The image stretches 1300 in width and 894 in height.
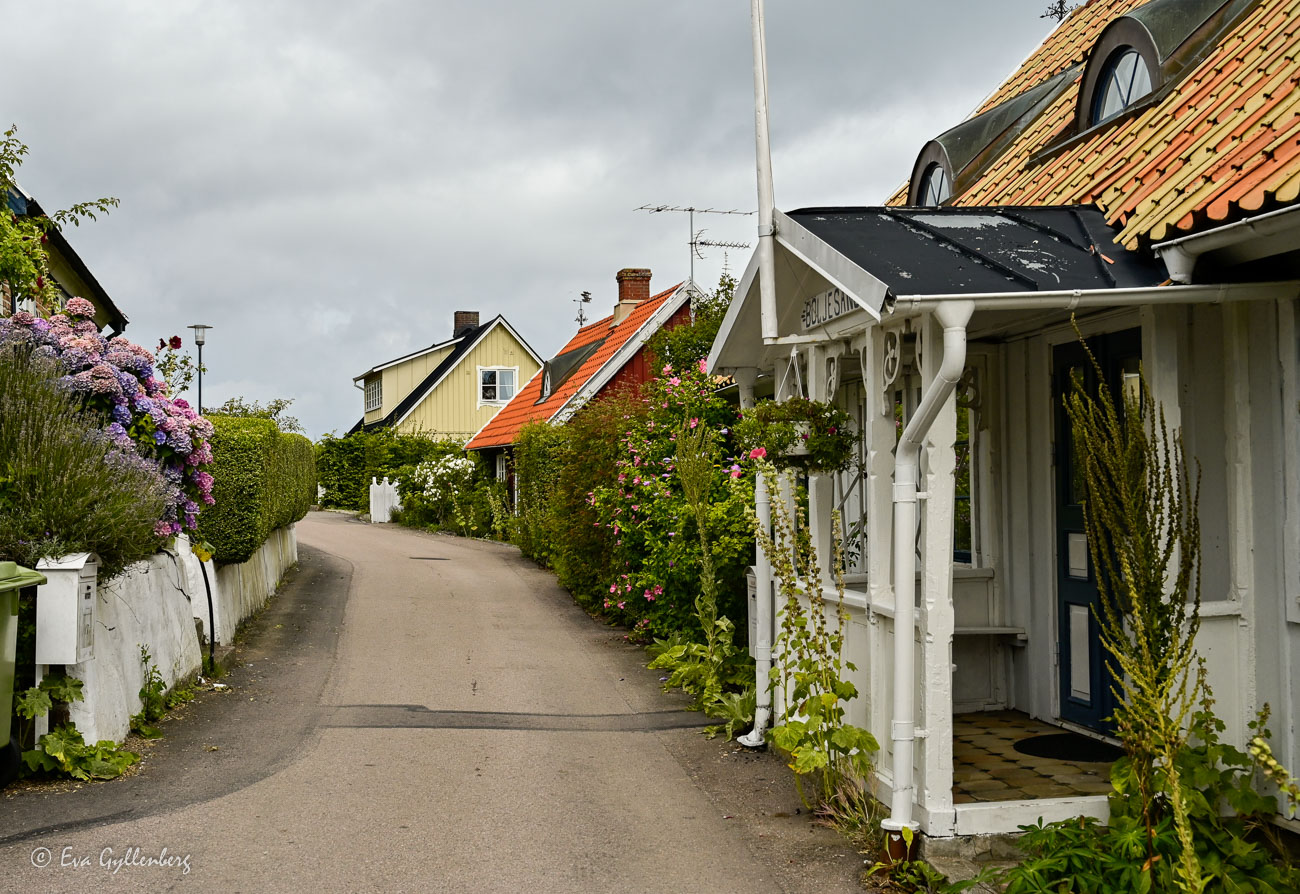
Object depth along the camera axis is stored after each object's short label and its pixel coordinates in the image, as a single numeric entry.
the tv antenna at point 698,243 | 26.66
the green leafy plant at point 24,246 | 10.42
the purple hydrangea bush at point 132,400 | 9.00
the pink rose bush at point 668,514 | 10.80
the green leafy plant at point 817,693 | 5.95
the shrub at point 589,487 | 13.62
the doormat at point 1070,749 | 6.49
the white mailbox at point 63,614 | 6.95
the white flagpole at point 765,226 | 6.88
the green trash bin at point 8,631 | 6.58
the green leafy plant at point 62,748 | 6.87
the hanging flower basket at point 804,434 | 6.68
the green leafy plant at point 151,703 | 8.24
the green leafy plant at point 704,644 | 9.40
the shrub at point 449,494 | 30.22
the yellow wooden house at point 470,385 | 44.34
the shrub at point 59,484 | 7.41
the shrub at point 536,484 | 20.25
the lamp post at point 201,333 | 24.81
